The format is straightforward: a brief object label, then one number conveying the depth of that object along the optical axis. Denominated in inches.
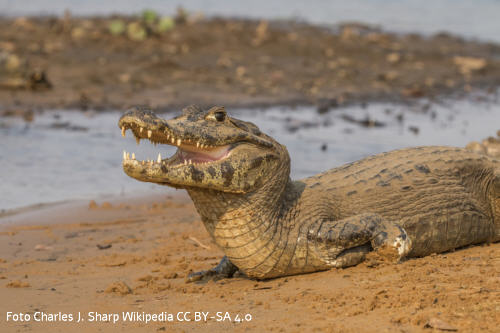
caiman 330.6
